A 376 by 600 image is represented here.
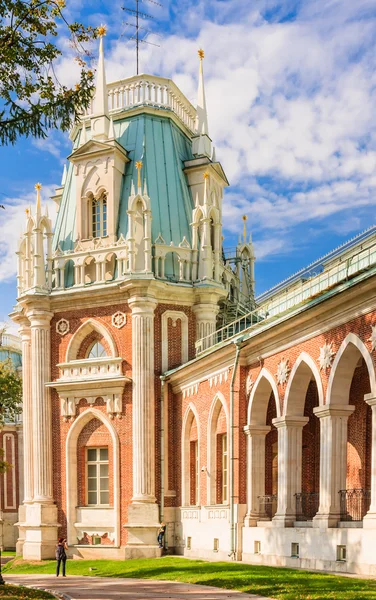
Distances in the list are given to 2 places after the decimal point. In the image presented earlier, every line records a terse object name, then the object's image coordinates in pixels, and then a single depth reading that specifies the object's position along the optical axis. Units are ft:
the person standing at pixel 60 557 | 91.97
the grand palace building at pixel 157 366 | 83.10
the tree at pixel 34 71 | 62.80
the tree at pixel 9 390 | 118.38
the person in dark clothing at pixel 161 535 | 107.14
